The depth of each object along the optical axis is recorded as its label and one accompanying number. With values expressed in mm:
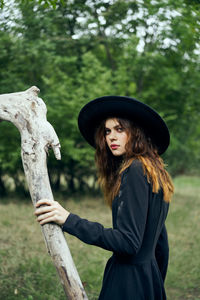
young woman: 1897
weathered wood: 1991
